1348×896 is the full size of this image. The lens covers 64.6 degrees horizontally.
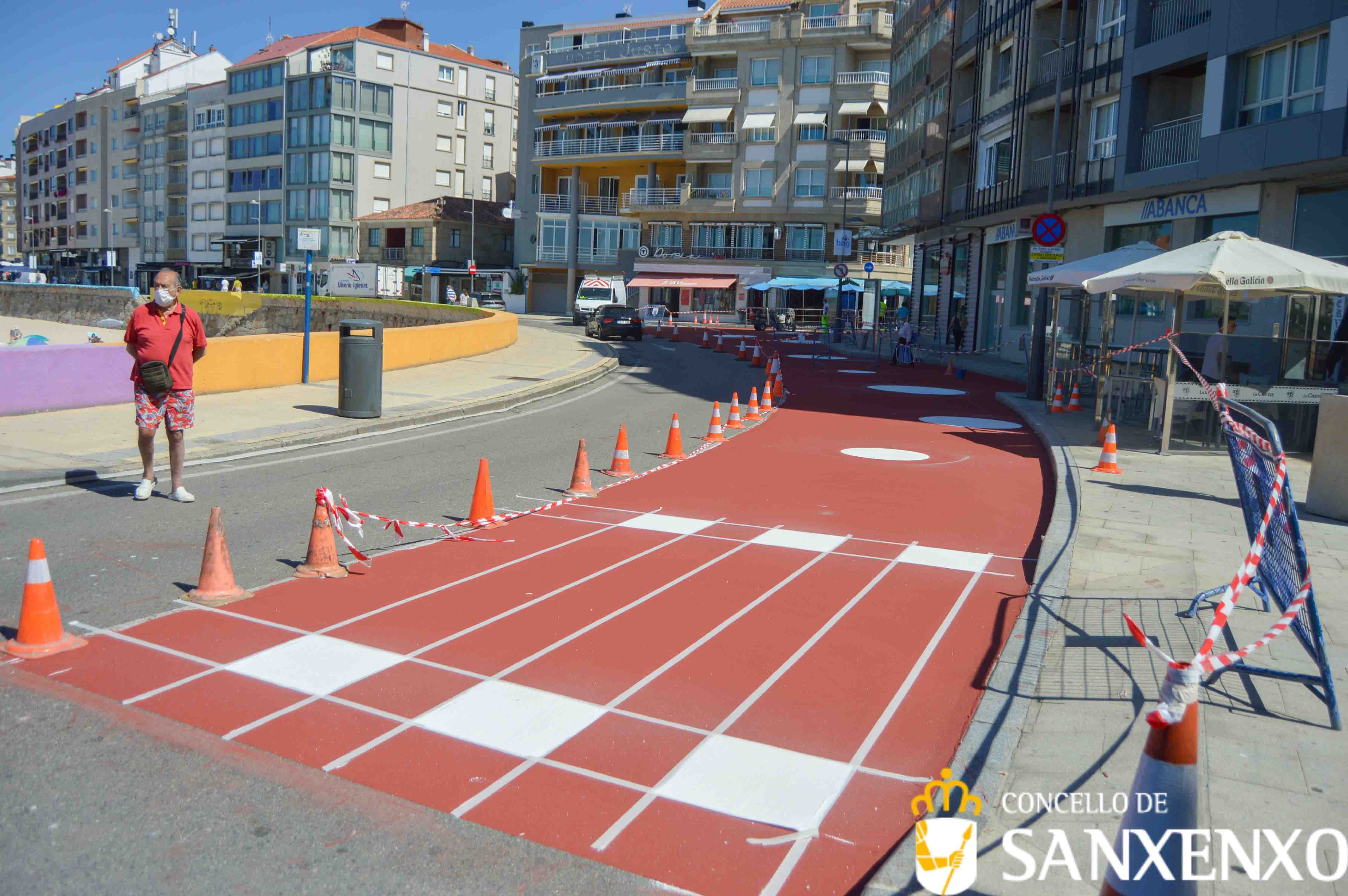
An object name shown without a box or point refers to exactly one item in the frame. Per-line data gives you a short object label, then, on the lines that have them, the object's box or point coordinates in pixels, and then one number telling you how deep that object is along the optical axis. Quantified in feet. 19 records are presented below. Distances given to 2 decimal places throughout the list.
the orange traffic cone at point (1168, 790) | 9.35
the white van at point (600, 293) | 187.52
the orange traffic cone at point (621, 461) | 39.11
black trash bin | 48.85
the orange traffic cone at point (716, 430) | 48.98
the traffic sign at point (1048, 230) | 68.23
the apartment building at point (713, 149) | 216.74
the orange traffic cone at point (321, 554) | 23.93
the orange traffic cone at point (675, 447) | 44.21
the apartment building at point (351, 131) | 263.90
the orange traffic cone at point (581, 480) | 34.81
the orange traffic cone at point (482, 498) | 29.66
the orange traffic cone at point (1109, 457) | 41.27
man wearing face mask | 30.30
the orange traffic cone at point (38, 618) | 18.15
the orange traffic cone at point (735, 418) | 53.78
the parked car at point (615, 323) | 141.38
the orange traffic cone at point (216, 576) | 21.67
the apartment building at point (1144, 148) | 63.72
